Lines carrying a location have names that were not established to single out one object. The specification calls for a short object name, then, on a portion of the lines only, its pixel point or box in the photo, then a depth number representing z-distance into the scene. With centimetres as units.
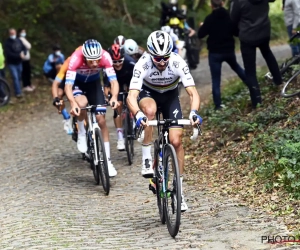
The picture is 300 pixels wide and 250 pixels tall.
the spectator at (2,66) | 1947
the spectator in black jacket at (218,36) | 1348
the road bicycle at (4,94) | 1973
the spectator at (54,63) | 2015
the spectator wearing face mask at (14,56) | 2120
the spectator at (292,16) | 1346
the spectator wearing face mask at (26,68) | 2218
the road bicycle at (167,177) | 731
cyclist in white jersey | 799
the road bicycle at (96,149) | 994
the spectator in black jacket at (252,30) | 1195
